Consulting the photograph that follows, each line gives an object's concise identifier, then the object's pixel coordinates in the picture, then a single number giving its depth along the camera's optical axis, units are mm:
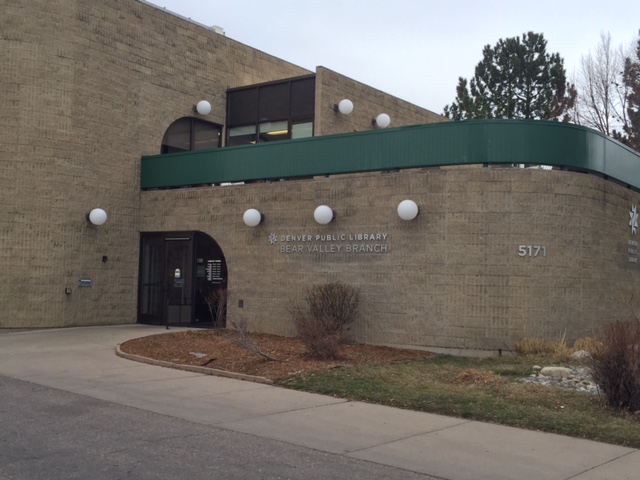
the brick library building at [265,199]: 14656
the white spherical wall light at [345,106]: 21344
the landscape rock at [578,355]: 12212
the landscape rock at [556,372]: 11453
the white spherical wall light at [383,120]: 22731
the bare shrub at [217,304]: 17631
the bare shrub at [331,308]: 14305
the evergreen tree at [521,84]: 36969
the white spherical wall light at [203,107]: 22109
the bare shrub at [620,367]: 8940
